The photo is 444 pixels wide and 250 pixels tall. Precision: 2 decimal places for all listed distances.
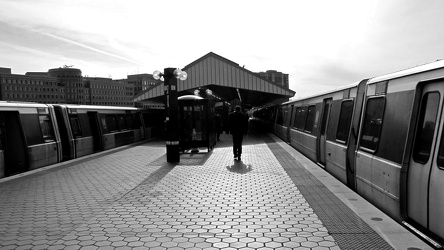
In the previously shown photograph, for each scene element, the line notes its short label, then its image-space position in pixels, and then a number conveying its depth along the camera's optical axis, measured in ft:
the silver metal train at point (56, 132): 37.47
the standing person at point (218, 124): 70.10
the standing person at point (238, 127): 41.65
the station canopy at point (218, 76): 92.32
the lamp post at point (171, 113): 40.06
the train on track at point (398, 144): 14.33
